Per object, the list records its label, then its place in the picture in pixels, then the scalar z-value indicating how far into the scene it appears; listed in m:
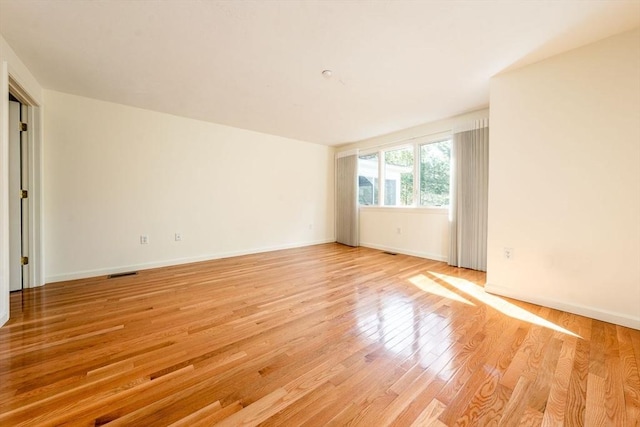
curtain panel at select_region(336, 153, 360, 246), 5.62
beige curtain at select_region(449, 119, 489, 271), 3.65
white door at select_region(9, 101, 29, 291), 2.83
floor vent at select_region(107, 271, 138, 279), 3.35
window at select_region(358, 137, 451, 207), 4.34
